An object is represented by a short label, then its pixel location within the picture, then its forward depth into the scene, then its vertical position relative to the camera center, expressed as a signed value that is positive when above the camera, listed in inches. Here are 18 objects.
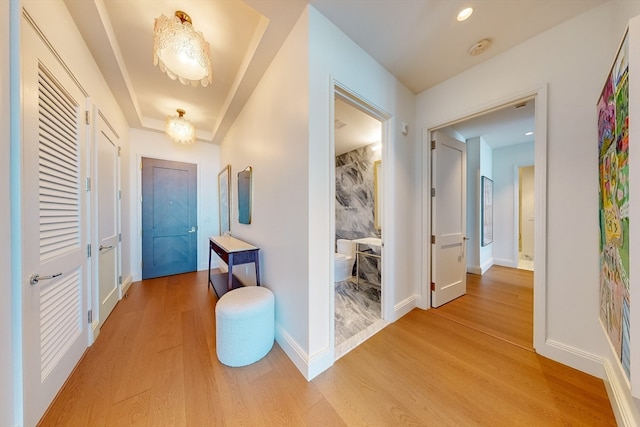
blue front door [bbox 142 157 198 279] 139.1 -4.0
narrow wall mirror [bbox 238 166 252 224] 98.3 +8.4
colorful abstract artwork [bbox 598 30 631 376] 36.3 +1.6
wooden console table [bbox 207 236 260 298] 84.7 -18.7
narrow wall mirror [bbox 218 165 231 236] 135.3 +9.9
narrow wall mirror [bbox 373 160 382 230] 136.0 +12.1
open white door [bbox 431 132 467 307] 96.0 -3.3
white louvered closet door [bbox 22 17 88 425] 42.4 -3.4
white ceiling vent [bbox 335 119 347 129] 113.0 +50.4
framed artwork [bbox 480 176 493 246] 151.9 +1.6
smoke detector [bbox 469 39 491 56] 68.7 +57.6
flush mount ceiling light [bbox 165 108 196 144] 109.8 +45.7
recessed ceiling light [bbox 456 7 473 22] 58.2 +58.0
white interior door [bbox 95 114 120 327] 78.9 -2.3
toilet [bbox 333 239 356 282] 132.0 -30.9
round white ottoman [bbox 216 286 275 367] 60.7 -36.1
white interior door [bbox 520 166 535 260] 201.0 +1.1
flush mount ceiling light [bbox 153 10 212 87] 56.1 +46.4
